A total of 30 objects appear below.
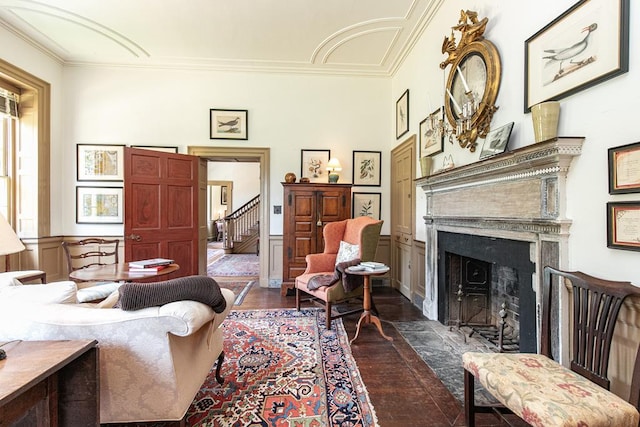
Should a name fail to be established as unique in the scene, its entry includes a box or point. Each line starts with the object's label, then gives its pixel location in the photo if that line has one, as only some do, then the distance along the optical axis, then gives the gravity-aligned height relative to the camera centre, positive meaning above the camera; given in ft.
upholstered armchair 9.77 -1.70
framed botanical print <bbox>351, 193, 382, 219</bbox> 15.44 +0.49
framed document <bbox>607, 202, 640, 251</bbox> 4.28 -0.21
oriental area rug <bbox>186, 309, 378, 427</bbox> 5.51 -4.02
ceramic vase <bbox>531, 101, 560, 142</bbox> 5.34 +1.81
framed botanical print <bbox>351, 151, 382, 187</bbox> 15.40 +2.48
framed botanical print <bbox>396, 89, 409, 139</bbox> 13.20 +4.86
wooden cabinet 13.53 -0.35
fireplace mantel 5.30 +0.35
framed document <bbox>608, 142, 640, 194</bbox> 4.25 +0.69
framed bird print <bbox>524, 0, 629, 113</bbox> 4.51 +3.00
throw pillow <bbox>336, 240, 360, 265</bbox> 10.84 -1.56
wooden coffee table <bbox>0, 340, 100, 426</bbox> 3.20 -2.21
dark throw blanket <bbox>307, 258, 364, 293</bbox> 9.59 -2.40
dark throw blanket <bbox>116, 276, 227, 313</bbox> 4.26 -1.28
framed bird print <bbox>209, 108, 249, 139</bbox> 14.88 +4.79
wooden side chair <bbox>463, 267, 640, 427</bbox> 3.56 -2.52
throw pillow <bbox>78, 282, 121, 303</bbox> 8.12 -2.46
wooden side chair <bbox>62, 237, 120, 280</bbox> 14.17 -1.90
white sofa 4.13 -1.88
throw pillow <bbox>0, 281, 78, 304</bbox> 4.54 -1.34
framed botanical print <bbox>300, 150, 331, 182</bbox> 15.23 +2.79
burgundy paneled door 12.50 +0.31
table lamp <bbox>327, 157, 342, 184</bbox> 14.23 +2.34
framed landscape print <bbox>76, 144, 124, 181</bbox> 14.30 +2.61
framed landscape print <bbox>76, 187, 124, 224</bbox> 14.30 +0.44
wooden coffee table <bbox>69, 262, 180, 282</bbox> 8.14 -1.88
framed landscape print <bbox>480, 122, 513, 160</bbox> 6.74 +1.81
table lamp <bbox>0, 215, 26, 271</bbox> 6.02 -0.59
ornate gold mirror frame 7.35 +3.83
